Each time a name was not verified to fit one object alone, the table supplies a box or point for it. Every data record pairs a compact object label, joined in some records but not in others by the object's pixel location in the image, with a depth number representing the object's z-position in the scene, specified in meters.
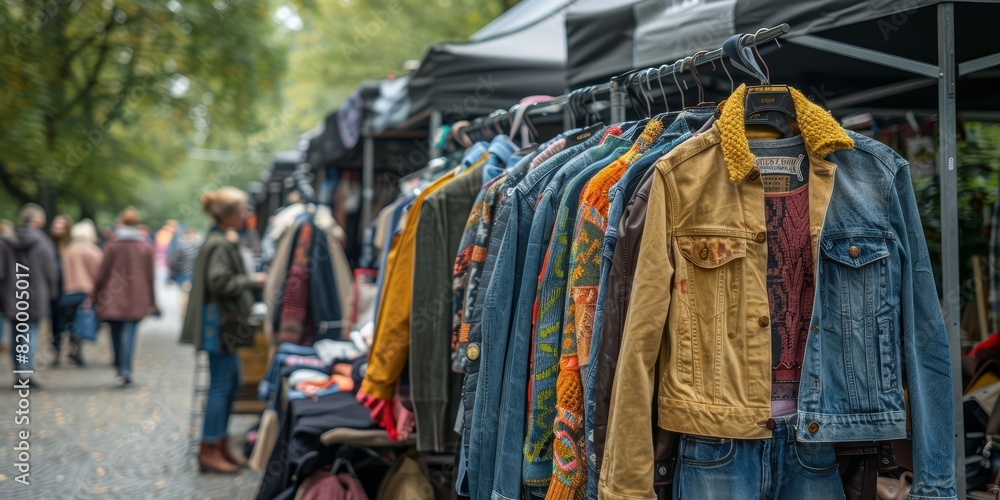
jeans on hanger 2.28
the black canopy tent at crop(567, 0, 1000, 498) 2.68
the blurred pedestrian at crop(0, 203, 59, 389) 10.07
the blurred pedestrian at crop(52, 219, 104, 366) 11.49
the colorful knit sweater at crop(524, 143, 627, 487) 2.67
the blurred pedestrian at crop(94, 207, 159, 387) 10.09
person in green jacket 6.43
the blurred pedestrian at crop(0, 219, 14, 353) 11.94
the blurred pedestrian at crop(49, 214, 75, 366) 11.34
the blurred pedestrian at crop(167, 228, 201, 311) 16.03
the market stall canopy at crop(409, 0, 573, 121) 5.33
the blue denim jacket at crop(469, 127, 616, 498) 2.85
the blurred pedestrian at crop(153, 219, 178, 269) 33.59
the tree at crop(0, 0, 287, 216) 8.24
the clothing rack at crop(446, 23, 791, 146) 2.49
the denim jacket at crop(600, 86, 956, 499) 2.27
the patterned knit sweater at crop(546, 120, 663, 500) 2.54
